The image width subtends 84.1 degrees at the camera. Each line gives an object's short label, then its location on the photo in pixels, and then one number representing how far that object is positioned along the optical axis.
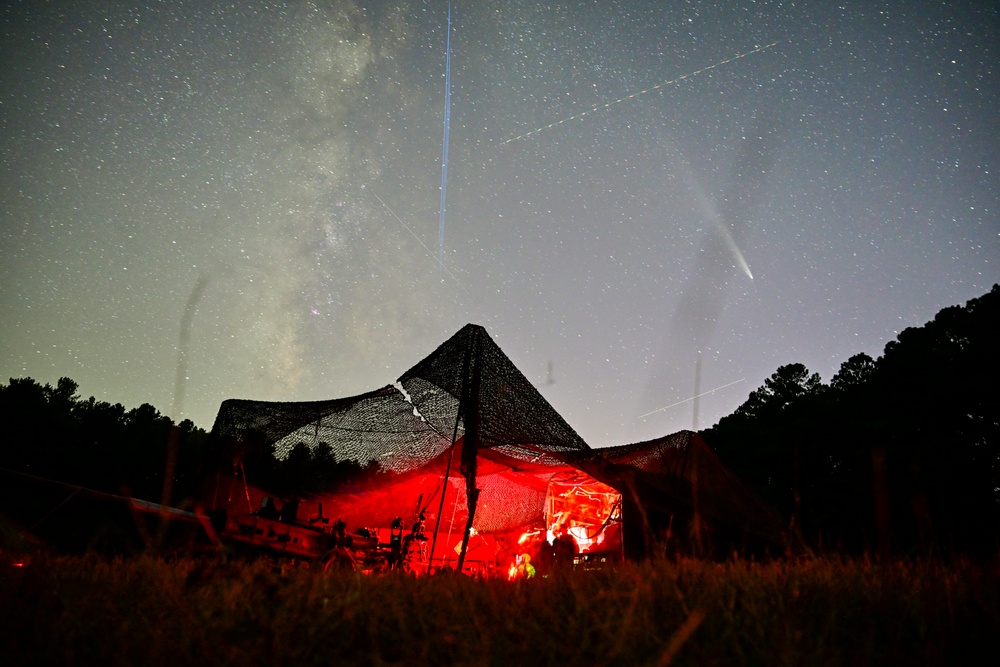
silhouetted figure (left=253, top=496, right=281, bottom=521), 7.61
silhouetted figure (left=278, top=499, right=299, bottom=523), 7.67
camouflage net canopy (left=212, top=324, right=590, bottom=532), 7.98
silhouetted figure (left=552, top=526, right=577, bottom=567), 8.52
